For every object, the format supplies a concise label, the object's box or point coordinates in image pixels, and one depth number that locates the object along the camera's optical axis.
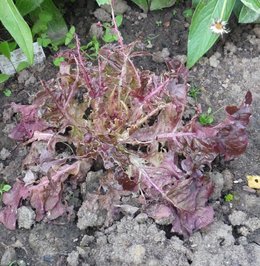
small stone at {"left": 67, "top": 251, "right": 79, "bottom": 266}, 1.54
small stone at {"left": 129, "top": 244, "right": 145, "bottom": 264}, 1.52
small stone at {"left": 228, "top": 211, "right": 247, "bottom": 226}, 1.60
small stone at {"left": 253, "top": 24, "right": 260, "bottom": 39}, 2.00
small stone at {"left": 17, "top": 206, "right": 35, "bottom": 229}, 1.62
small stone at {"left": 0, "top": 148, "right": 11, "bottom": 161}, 1.77
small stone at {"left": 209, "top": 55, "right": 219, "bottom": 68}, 1.93
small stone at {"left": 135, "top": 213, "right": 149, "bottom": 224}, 1.59
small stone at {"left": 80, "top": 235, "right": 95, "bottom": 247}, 1.58
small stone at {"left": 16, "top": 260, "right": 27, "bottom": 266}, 1.58
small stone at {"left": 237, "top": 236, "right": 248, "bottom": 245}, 1.57
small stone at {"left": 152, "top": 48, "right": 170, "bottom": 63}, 1.93
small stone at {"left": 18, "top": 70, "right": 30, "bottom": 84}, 1.93
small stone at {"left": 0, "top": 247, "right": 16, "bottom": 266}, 1.57
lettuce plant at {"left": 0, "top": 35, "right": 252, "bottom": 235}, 1.58
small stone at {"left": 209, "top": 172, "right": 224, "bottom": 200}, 1.64
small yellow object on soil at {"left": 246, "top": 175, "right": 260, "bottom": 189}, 1.67
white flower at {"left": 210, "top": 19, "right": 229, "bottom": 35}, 1.79
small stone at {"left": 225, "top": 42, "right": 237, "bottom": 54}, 1.96
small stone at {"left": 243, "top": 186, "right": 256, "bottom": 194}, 1.67
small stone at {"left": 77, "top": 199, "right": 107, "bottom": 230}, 1.60
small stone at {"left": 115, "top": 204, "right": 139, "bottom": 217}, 1.61
